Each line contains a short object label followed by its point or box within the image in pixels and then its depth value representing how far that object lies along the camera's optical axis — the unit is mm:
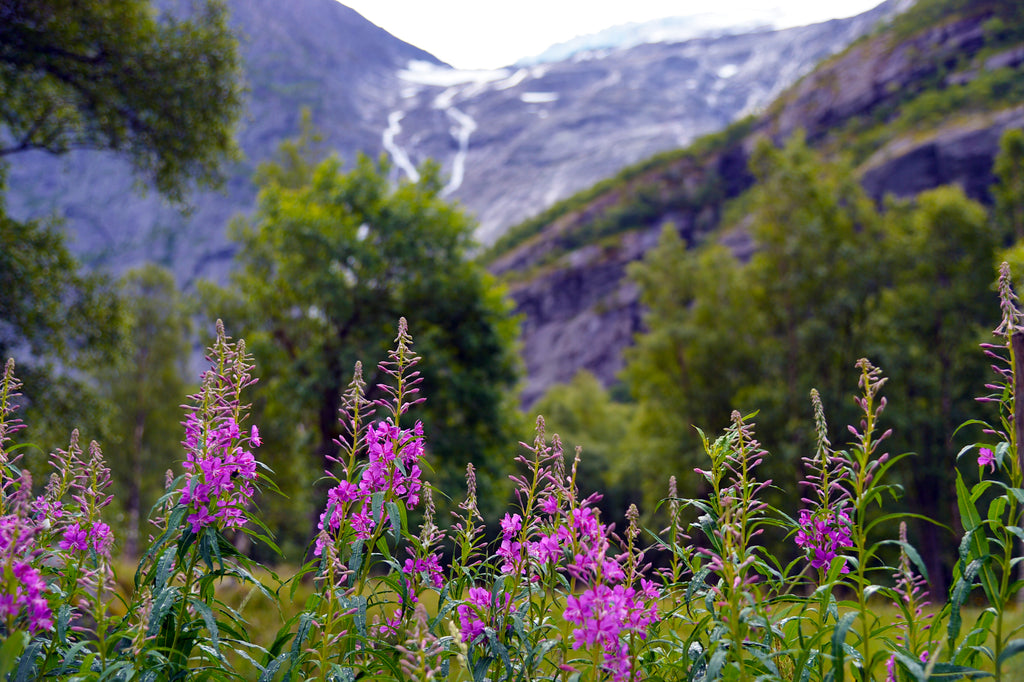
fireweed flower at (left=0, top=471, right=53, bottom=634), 1729
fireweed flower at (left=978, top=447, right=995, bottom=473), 2055
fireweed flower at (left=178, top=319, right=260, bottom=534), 1996
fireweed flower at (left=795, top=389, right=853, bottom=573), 2189
